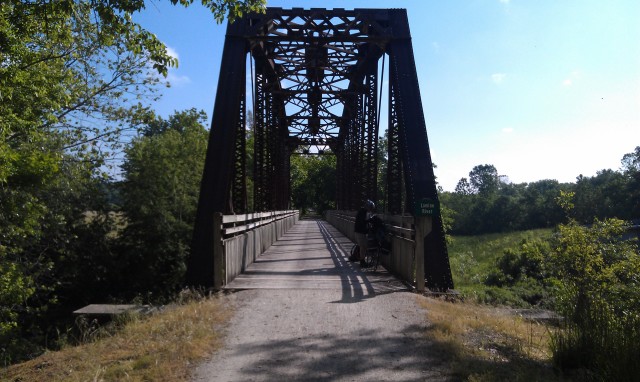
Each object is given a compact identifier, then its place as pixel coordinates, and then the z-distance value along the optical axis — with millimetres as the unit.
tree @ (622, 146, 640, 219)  49281
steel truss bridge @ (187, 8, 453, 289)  10383
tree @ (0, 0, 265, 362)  7203
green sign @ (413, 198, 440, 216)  9305
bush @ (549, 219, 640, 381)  4510
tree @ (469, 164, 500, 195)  147125
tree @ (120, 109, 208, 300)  22094
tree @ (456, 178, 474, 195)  151250
